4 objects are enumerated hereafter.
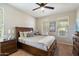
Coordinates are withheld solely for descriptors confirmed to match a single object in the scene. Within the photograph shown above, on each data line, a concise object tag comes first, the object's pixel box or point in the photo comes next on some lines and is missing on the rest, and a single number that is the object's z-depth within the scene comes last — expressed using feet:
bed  6.22
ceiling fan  6.50
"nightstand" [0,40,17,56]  6.81
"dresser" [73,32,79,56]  6.52
